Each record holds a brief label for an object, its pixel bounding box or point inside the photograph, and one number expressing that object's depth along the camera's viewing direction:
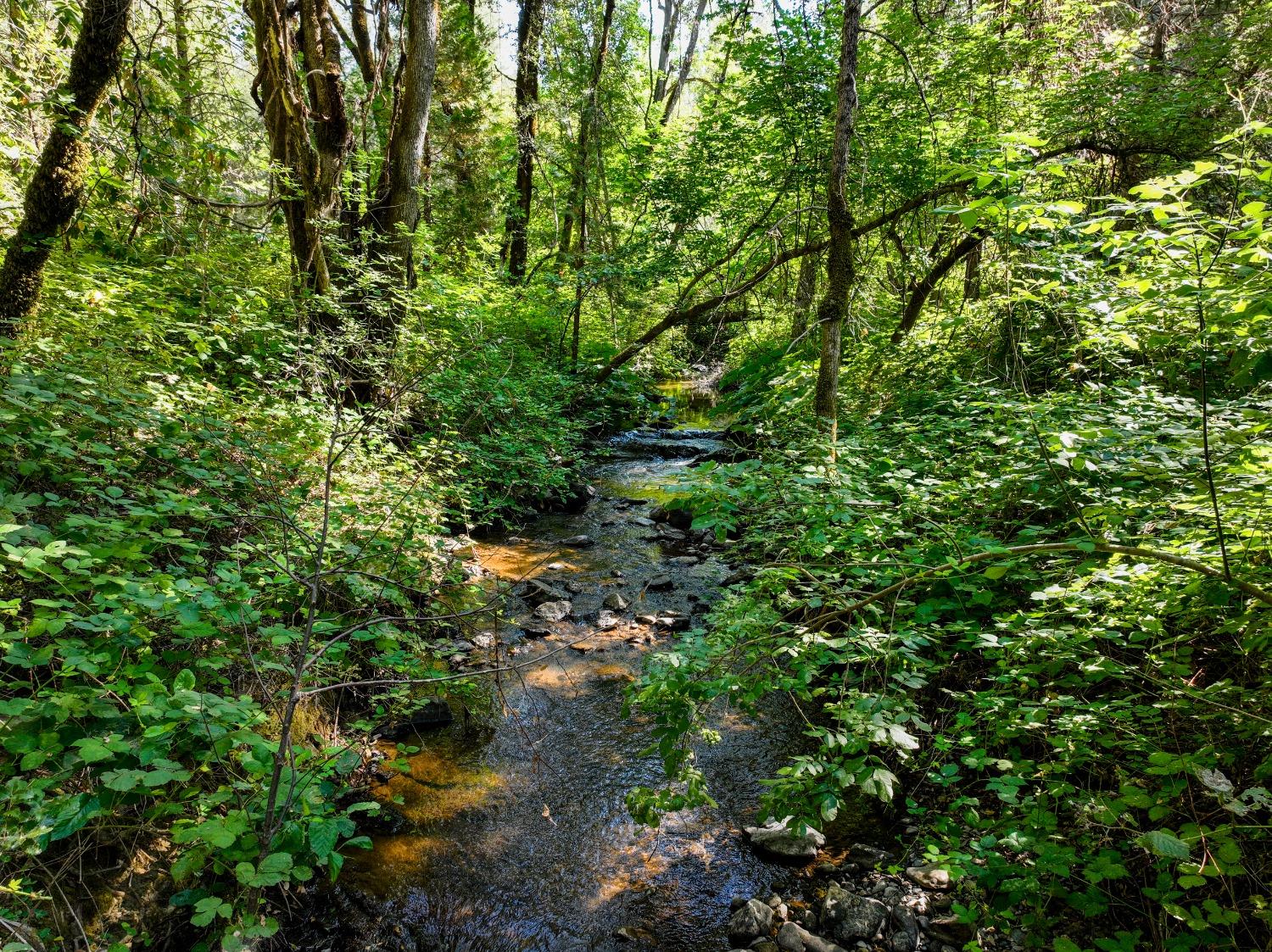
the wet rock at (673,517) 8.95
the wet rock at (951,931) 2.81
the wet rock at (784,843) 3.53
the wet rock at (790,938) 2.92
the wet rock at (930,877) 3.13
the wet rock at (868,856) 3.36
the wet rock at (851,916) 2.93
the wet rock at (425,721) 4.40
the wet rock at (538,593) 6.56
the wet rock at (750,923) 3.04
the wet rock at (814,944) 2.86
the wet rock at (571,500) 9.42
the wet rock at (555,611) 6.20
